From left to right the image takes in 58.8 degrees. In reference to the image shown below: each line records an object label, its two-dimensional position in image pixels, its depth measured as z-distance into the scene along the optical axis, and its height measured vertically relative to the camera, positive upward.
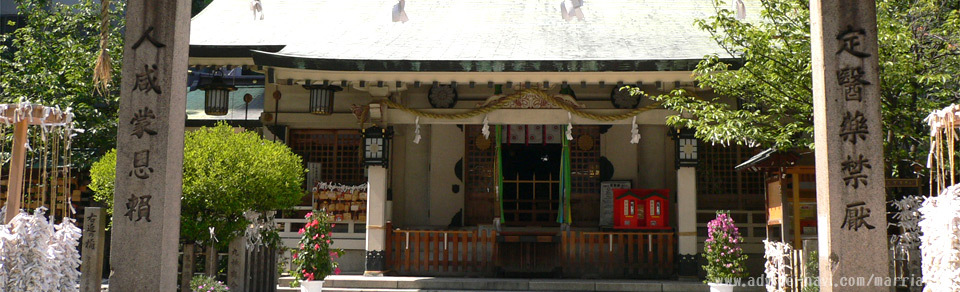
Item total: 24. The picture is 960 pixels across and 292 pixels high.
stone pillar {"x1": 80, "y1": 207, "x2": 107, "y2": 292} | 9.03 -0.20
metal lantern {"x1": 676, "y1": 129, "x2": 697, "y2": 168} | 14.19 +1.42
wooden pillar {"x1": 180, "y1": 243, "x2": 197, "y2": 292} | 10.61 -0.45
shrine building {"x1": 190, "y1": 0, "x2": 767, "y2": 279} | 13.93 +1.88
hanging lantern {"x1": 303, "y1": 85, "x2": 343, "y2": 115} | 15.10 +2.32
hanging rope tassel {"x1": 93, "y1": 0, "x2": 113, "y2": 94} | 7.79 +1.57
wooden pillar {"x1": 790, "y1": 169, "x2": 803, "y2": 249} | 11.73 +0.36
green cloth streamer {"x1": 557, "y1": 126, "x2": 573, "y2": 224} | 15.19 +0.87
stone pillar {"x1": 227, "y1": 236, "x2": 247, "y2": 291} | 11.25 -0.46
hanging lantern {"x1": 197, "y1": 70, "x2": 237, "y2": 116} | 15.50 +2.42
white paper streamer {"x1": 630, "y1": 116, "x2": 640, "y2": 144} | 14.16 +1.67
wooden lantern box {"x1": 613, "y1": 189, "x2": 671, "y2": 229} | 14.79 +0.41
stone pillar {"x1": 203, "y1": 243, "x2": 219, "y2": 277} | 11.14 -0.43
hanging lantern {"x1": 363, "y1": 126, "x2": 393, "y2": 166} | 14.56 +1.45
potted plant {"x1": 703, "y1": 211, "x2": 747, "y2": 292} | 11.73 -0.28
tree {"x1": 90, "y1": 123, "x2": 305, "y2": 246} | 10.76 +0.62
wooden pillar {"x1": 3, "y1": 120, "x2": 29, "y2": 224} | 7.98 +0.56
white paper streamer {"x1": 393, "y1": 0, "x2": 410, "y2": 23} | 9.74 +2.51
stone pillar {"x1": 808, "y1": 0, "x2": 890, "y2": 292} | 6.83 +0.73
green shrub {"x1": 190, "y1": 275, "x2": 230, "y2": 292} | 10.62 -0.70
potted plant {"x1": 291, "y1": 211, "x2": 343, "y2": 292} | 11.88 -0.34
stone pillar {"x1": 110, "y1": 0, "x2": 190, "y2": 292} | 7.10 +0.66
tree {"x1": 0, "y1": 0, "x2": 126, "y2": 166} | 15.96 +3.07
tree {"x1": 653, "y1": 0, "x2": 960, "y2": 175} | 10.36 +2.03
